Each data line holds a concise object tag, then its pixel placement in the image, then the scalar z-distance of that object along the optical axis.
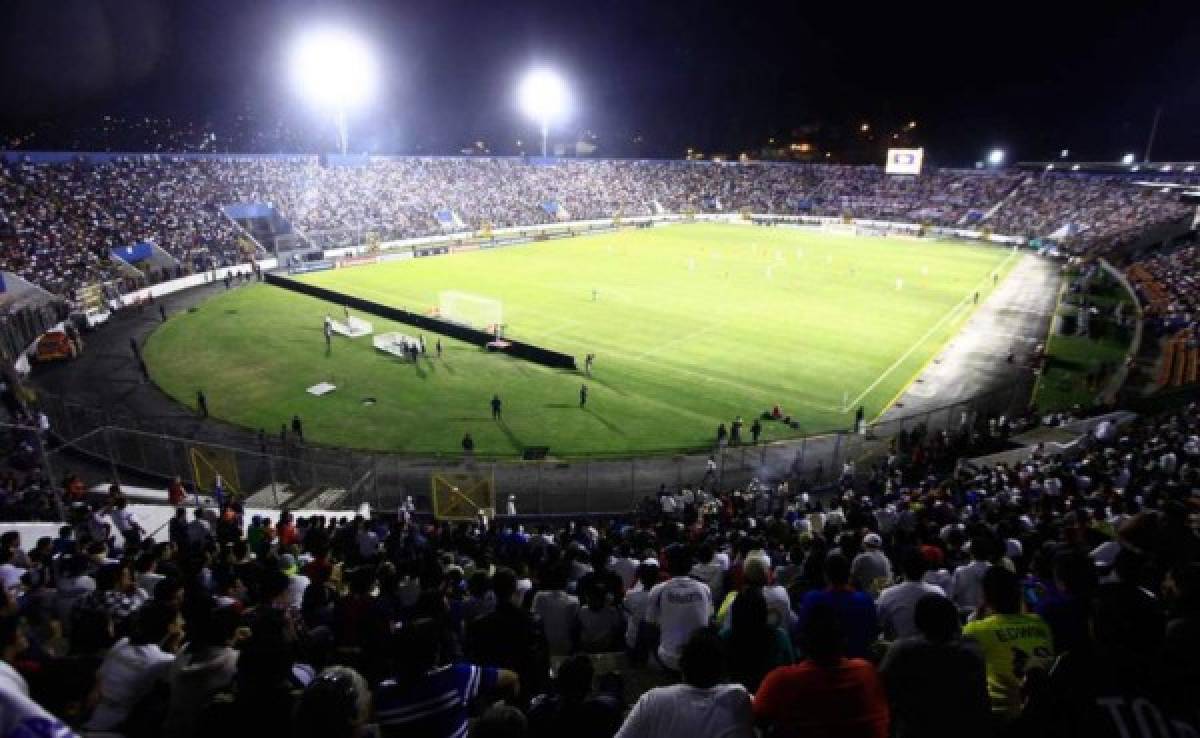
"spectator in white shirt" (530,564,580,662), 7.82
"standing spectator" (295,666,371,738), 3.92
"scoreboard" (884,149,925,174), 114.62
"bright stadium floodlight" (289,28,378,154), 75.75
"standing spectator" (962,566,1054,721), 5.44
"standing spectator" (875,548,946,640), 6.91
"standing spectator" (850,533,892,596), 9.01
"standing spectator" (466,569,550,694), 5.99
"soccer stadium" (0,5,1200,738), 4.55
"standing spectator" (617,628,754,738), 4.08
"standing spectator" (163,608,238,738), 4.99
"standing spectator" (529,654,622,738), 4.41
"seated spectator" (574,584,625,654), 7.84
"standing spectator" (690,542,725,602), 9.36
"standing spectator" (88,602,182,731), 5.23
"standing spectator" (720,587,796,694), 5.36
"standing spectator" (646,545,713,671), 6.77
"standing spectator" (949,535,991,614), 8.35
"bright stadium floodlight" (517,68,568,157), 102.19
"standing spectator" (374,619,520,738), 4.47
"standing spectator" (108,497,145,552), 13.47
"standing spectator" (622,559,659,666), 7.31
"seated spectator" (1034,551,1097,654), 6.15
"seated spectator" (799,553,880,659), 6.34
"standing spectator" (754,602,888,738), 4.14
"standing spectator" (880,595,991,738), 4.47
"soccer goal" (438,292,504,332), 42.31
